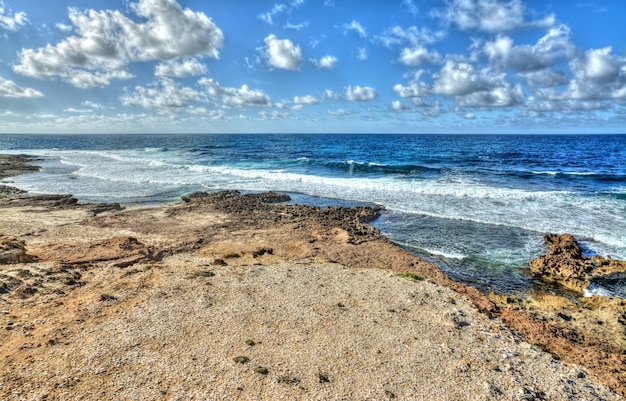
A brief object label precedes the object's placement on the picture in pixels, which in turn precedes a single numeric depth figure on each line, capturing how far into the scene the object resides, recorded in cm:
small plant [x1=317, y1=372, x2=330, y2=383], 569
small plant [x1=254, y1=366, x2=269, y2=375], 579
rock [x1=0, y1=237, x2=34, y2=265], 1011
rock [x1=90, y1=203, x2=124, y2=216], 1774
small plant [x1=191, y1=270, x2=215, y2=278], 967
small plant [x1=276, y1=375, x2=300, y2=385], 563
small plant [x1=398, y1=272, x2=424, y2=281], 994
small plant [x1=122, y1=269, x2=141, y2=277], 961
